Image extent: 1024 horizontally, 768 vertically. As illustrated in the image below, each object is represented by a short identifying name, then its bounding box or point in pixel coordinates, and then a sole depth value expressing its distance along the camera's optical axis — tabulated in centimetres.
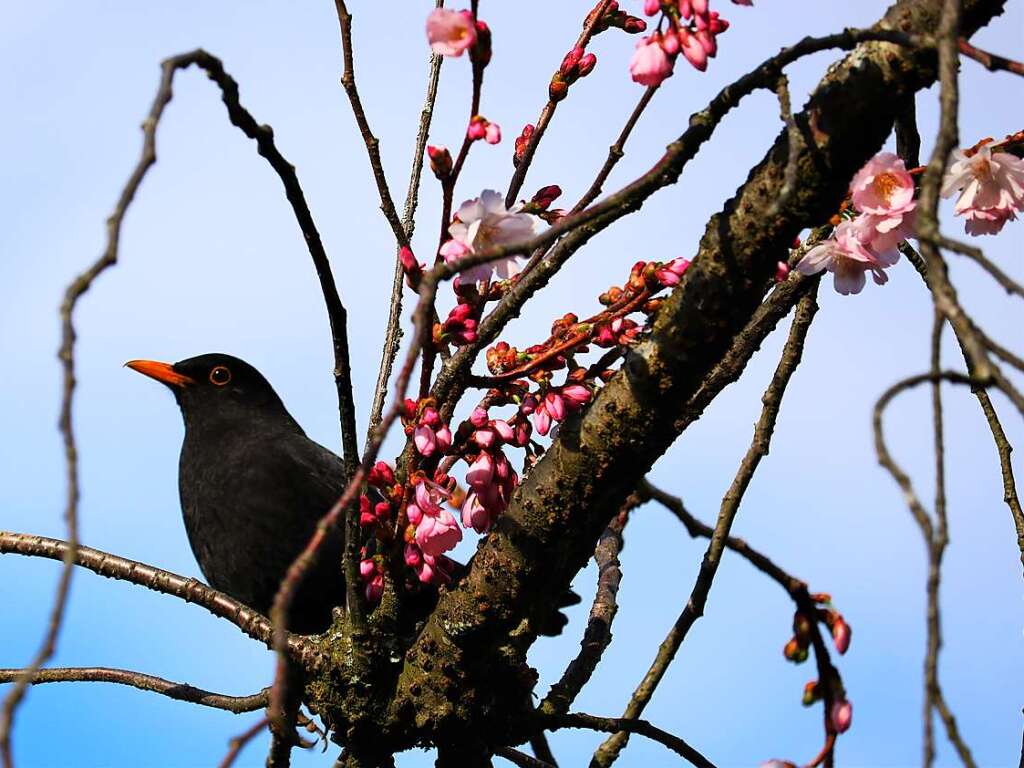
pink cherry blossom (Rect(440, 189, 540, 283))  486
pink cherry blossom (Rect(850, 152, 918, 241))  482
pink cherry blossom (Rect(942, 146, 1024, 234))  532
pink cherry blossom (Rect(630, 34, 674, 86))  472
